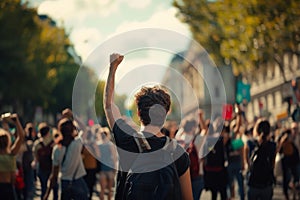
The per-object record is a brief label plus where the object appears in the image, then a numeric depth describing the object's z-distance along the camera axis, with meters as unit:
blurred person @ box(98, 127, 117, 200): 14.12
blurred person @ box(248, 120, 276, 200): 8.58
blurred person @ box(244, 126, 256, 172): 10.14
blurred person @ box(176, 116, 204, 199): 10.97
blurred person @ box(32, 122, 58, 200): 11.98
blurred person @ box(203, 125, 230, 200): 12.10
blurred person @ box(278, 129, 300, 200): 15.10
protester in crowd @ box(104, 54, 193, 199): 4.45
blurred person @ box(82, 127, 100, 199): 13.41
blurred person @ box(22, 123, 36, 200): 13.94
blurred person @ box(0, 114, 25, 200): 8.76
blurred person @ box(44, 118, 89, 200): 9.28
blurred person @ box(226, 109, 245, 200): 13.07
